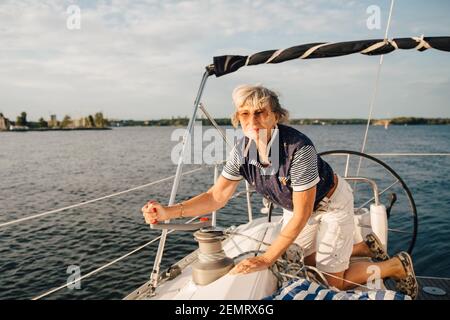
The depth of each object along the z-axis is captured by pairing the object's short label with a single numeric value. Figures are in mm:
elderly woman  1637
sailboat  1486
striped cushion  1401
